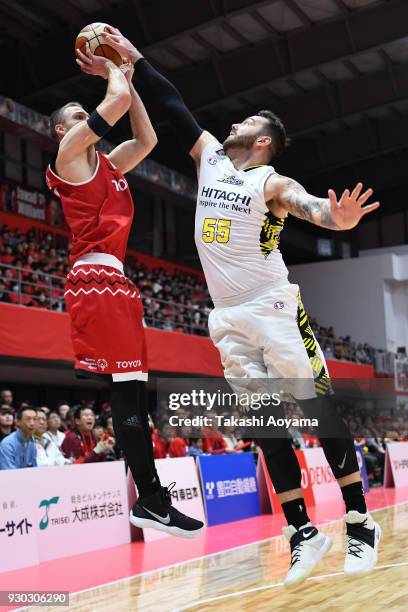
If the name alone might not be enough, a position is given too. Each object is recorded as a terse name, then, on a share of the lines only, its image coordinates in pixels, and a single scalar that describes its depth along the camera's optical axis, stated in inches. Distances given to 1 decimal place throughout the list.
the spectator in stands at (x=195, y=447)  526.0
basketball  169.5
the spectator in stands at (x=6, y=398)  502.3
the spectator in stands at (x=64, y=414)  528.5
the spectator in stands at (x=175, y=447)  497.0
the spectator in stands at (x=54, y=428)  441.7
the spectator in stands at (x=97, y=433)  444.9
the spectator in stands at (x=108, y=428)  431.0
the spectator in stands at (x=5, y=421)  421.4
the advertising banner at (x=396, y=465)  677.3
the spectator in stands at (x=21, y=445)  356.8
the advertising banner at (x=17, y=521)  297.6
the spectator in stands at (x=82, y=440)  424.2
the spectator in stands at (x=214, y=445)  559.2
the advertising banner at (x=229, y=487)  444.8
